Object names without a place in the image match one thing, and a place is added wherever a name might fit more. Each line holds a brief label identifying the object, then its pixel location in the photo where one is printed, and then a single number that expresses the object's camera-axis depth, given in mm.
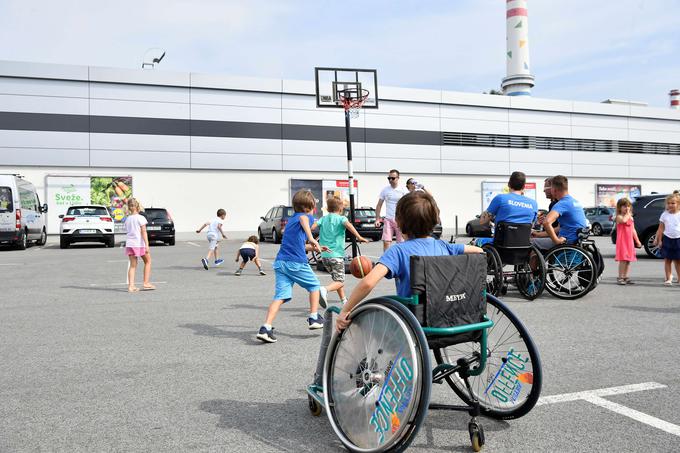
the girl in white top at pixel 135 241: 9414
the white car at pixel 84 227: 20391
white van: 18750
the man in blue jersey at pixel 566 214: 8242
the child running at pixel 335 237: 7414
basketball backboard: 17594
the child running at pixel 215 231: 13641
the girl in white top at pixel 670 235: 9516
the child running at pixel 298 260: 5836
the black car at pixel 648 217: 13992
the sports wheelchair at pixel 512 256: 7582
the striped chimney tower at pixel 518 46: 49719
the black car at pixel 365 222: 23672
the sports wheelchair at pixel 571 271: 8047
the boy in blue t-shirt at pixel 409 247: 2971
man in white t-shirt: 11062
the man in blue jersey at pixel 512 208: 7527
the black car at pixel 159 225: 21828
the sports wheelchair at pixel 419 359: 2658
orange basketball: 3195
